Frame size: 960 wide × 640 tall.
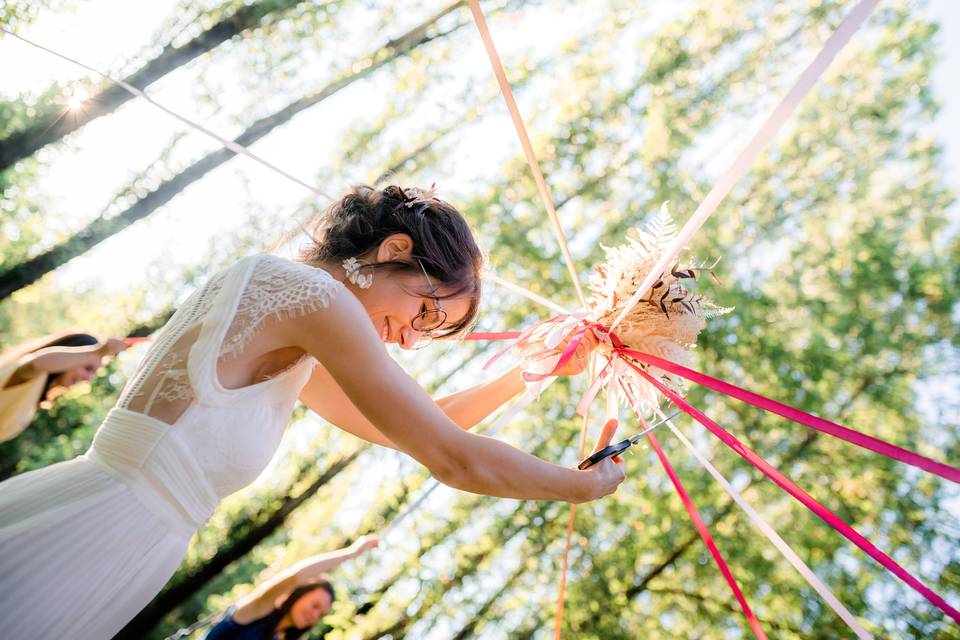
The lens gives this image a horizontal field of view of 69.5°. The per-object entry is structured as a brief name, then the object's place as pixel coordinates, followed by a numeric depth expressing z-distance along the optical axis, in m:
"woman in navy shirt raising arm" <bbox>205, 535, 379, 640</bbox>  4.64
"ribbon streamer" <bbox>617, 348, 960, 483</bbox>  1.38
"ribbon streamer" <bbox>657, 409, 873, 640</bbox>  1.75
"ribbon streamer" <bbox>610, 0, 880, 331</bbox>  1.39
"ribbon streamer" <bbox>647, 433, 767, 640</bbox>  2.23
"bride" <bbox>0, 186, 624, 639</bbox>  1.33
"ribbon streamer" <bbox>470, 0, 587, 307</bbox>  1.70
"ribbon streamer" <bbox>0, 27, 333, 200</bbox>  2.19
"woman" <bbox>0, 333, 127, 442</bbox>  3.82
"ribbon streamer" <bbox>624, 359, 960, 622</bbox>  1.65
